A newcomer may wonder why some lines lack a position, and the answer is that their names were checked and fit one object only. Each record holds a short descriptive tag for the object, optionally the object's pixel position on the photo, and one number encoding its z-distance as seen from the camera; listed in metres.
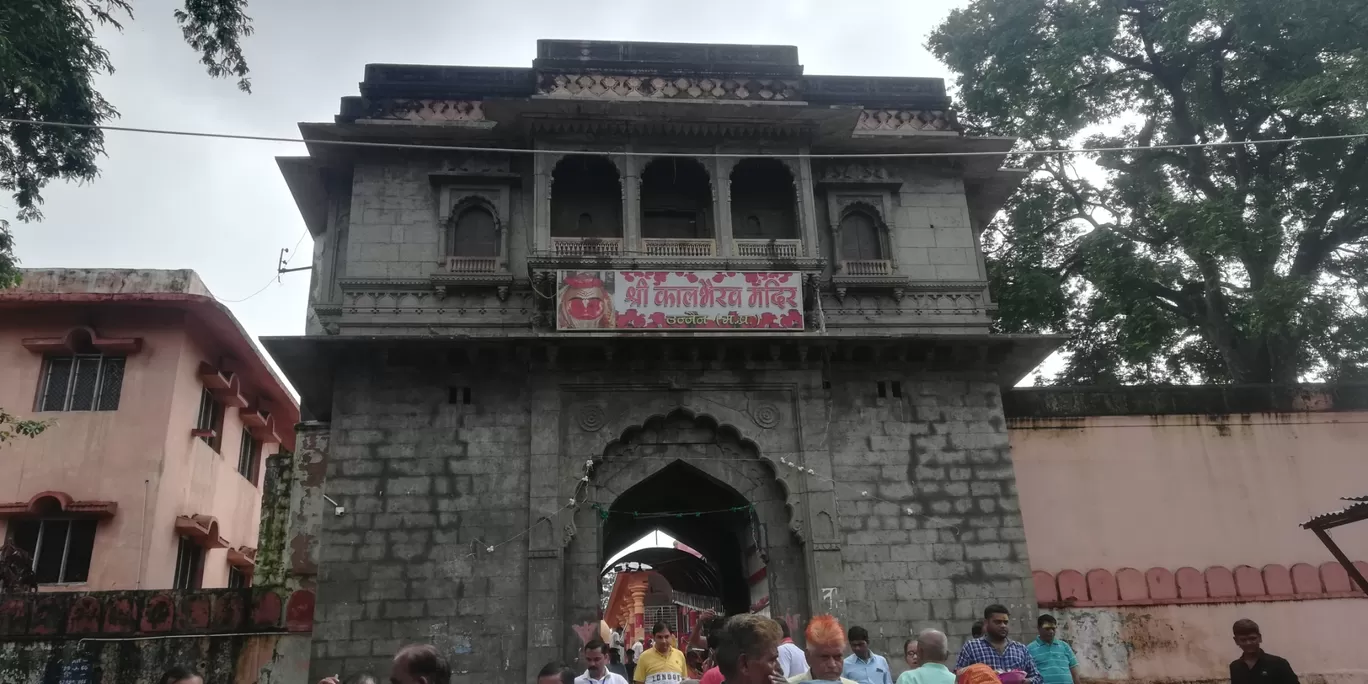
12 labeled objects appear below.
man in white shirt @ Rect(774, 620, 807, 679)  7.29
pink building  15.70
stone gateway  12.55
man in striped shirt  8.45
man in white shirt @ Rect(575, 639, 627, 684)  7.54
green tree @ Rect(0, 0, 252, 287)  11.03
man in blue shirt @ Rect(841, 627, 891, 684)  7.72
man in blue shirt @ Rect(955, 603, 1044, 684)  7.11
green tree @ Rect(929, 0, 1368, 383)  17.41
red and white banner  13.21
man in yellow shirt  8.56
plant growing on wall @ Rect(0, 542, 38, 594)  13.84
